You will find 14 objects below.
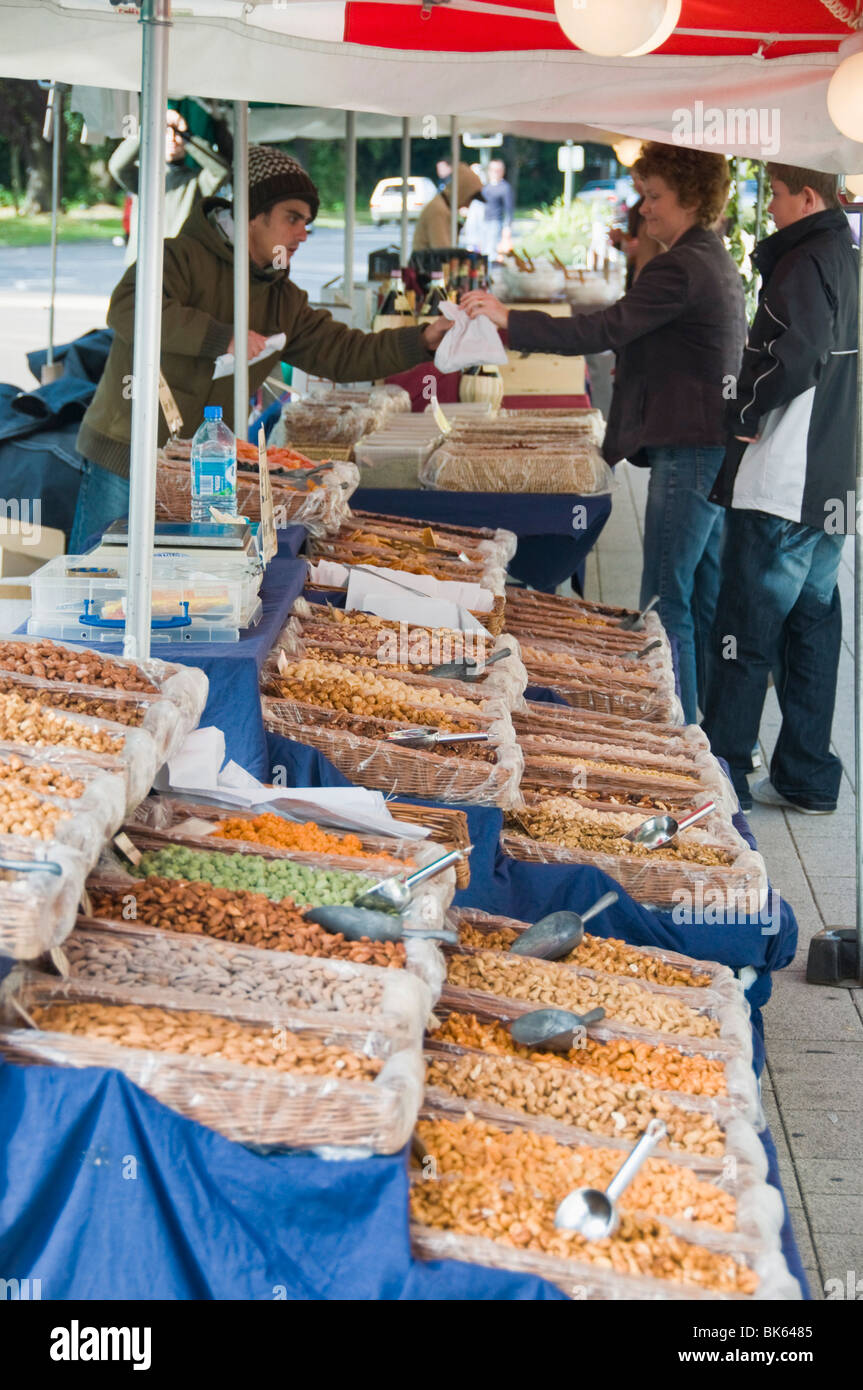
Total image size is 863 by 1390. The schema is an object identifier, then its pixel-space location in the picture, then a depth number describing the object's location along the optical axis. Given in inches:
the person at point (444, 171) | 449.9
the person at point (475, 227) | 632.4
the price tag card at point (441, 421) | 227.1
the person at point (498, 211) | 625.9
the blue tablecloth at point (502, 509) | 210.1
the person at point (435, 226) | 424.5
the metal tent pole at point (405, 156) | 334.2
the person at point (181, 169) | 285.9
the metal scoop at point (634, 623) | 182.9
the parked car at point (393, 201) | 935.7
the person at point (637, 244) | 262.2
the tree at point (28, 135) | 869.2
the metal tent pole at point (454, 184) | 382.9
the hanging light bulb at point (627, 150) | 386.0
